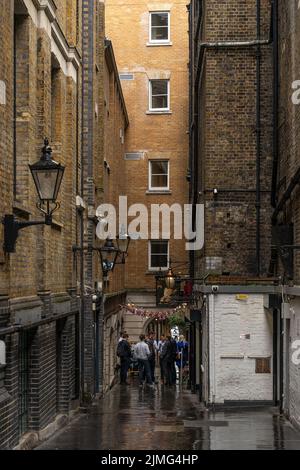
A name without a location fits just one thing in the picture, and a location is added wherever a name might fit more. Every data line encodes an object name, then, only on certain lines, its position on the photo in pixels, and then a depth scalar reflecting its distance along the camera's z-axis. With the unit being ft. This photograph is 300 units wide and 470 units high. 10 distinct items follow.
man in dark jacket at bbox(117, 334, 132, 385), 91.86
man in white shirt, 88.99
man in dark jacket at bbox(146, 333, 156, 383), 91.75
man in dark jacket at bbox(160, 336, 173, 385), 93.20
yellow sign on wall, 63.62
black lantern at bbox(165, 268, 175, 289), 83.26
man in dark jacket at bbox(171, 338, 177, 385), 94.28
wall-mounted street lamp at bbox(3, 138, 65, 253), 37.32
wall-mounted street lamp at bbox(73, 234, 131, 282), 65.97
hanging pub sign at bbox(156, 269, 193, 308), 83.41
